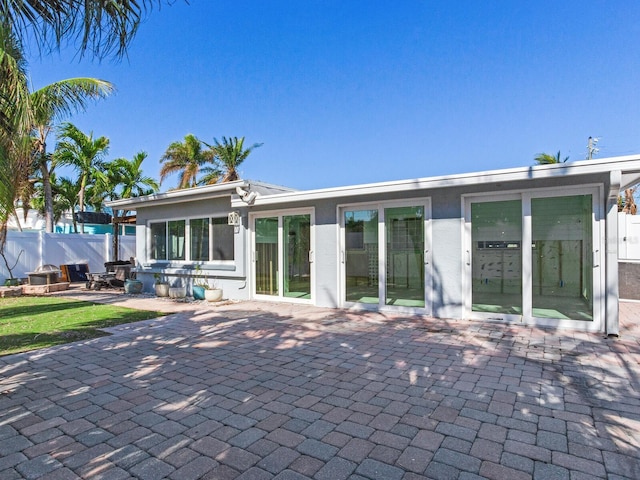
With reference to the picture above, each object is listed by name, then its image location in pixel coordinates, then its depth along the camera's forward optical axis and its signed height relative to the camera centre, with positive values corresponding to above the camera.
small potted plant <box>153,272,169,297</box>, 10.73 -1.36
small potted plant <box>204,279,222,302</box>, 9.42 -1.36
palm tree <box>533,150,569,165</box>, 24.97 +5.89
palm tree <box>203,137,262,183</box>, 25.64 +6.56
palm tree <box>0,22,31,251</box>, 3.80 +1.40
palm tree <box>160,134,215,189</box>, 26.06 +6.29
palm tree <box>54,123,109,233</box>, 17.97 +4.90
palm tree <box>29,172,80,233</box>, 22.52 +3.30
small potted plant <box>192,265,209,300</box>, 9.84 -1.16
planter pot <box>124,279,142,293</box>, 11.66 -1.37
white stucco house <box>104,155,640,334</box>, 5.89 -0.03
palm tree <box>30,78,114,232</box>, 7.06 +3.41
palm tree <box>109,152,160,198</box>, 21.20 +4.26
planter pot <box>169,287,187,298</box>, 10.12 -1.37
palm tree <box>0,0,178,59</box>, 2.81 +1.85
